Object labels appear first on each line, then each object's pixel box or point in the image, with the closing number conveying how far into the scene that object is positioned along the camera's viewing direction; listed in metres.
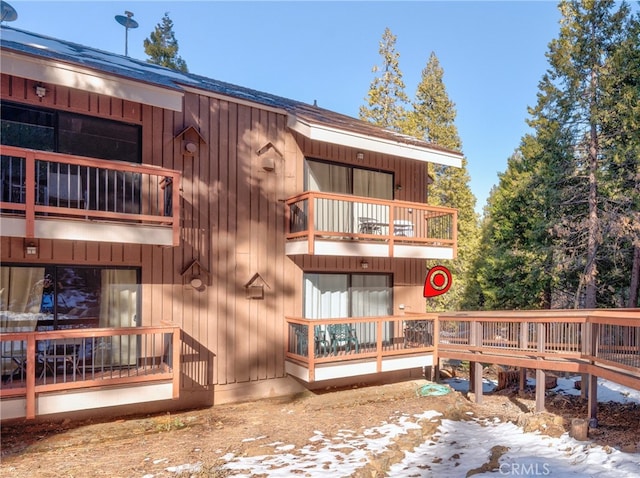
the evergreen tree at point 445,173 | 23.86
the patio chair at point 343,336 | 8.98
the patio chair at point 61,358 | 6.22
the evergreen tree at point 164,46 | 22.78
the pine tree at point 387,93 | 24.45
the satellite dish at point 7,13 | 11.20
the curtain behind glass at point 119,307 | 7.19
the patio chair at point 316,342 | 8.77
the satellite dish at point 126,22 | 14.47
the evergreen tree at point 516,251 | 17.55
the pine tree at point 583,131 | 15.41
